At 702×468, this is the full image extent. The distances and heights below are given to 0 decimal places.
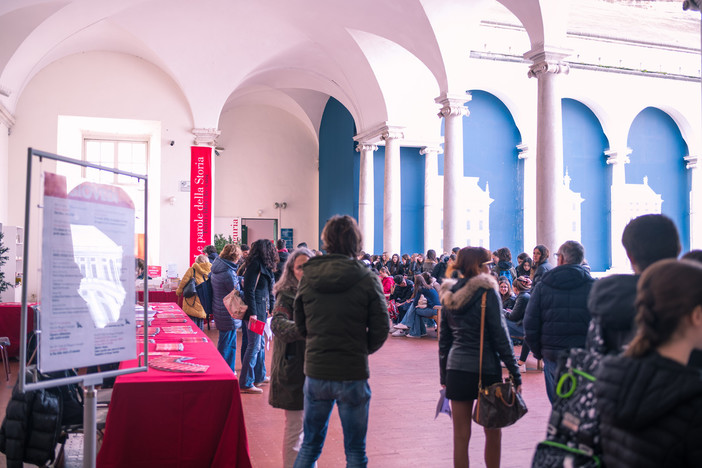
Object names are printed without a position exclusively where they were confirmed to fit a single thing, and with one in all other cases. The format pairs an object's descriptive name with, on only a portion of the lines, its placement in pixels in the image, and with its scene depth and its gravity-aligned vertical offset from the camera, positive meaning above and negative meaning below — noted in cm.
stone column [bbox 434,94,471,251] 1191 +182
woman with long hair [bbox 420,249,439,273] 1207 -28
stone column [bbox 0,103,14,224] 1255 +199
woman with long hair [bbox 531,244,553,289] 576 -14
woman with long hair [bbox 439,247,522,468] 315 -55
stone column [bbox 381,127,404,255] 1539 +159
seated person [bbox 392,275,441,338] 975 -106
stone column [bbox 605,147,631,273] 1750 +146
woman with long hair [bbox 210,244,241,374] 594 -45
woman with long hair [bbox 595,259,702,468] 145 -35
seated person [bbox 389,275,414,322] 1075 -85
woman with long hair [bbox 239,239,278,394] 546 -43
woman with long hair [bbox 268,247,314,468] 315 -72
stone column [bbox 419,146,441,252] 1711 +160
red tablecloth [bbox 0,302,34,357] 746 -100
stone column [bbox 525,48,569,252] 875 +161
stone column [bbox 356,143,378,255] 1644 +152
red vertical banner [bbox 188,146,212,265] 1436 +127
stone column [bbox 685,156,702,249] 1855 +154
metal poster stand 206 -51
